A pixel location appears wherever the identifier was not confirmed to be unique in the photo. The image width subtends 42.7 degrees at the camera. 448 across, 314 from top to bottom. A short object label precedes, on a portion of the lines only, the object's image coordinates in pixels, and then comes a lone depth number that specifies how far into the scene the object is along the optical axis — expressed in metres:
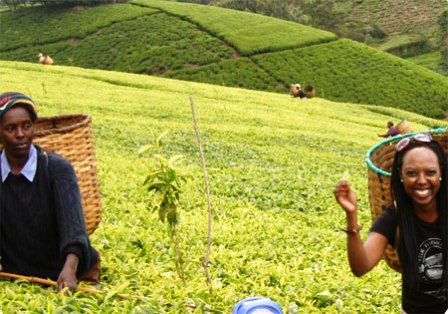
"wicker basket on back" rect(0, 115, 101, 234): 4.55
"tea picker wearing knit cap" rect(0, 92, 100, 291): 4.05
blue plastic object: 2.98
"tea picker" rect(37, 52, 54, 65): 35.00
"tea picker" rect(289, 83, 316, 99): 33.66
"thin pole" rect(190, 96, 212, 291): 4.80
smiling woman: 3.20
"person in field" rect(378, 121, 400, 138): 13.20
